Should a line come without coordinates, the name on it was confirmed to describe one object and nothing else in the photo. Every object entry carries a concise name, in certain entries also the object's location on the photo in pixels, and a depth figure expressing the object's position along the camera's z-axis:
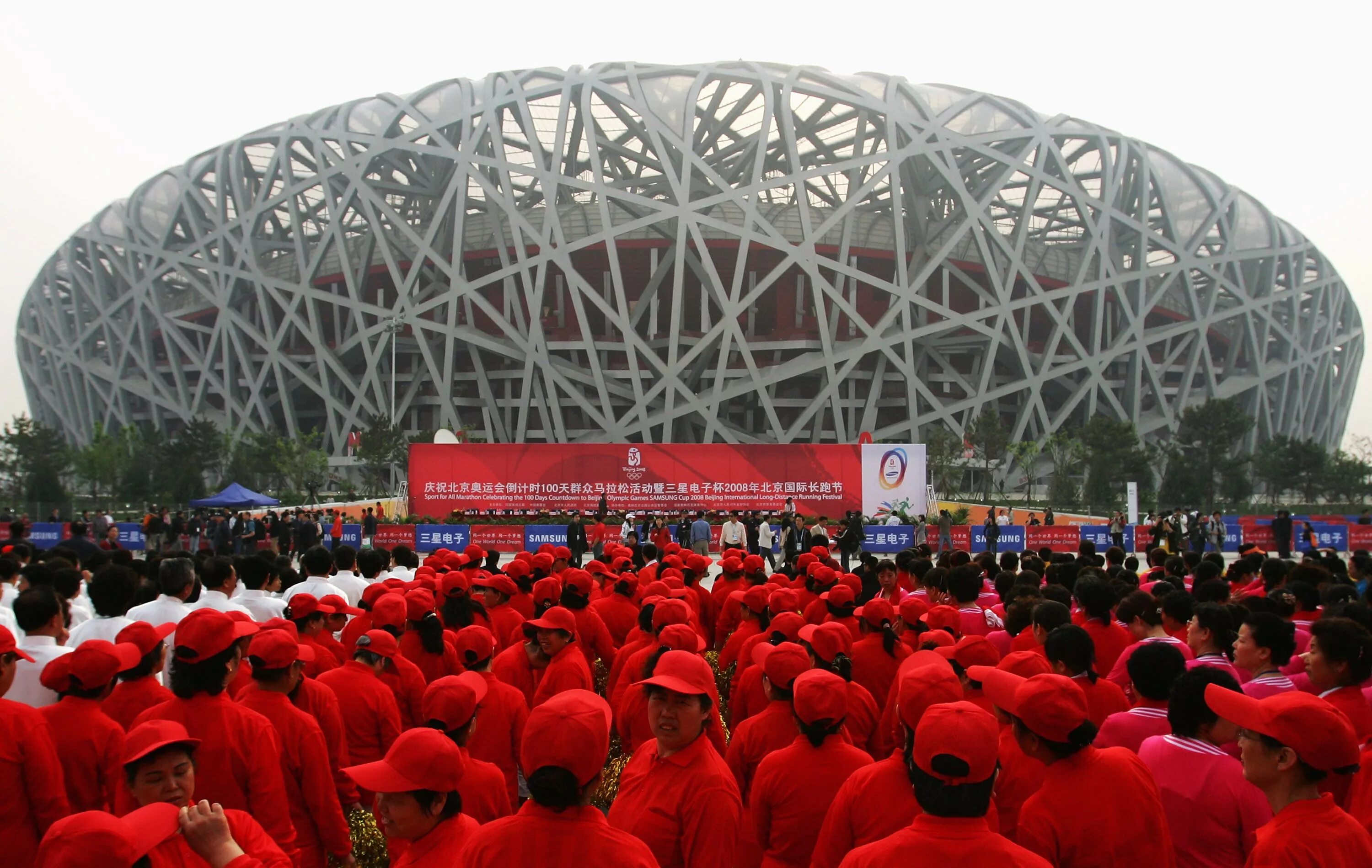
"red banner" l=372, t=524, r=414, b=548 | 23.73
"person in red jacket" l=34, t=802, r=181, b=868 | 1.82
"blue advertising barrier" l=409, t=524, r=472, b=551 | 23.48
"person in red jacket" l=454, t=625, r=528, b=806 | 4.18
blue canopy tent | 29.19
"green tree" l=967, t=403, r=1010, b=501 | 41.38
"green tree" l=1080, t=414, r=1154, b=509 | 37.47
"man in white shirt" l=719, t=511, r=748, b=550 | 18.48
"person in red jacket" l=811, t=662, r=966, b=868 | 2.66
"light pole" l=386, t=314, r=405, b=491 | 39.00
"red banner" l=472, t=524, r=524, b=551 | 24.14
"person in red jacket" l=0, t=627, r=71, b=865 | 3.02
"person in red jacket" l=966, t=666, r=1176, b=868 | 2.68
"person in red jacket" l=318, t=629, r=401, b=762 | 4.29
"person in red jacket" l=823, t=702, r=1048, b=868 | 2.12
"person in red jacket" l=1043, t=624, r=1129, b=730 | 4.06
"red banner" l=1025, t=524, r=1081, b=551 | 24.25
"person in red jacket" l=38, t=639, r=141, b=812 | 3.34
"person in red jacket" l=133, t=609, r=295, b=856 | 3.24
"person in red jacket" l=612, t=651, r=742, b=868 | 2.79
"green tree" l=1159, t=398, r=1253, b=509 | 37.78
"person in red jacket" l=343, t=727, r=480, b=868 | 2.40
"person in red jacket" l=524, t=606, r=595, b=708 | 4.66
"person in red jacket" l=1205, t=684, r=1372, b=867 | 2.37
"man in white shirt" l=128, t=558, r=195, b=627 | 5.65
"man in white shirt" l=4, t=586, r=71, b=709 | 4.26
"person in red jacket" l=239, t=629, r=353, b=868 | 3.50
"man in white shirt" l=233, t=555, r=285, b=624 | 6.54
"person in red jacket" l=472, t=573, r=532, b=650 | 6.66
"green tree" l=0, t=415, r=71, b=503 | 34.25
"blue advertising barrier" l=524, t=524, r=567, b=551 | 23.81
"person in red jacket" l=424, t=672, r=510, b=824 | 3.09
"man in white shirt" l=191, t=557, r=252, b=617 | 6.13
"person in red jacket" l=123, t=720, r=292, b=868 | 2.40
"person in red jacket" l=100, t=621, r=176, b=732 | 3.86
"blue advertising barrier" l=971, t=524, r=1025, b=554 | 24.09
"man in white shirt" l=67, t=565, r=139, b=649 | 5.05
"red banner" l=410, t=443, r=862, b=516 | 26.67
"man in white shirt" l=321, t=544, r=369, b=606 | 8.29
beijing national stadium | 44.12
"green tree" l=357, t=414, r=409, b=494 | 39.81
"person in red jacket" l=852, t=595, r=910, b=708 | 5.12
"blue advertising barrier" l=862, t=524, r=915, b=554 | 23.78
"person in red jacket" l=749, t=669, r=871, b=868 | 3.02
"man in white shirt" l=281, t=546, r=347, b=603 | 7.11
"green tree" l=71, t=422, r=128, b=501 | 39.81
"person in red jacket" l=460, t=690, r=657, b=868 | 2.21
